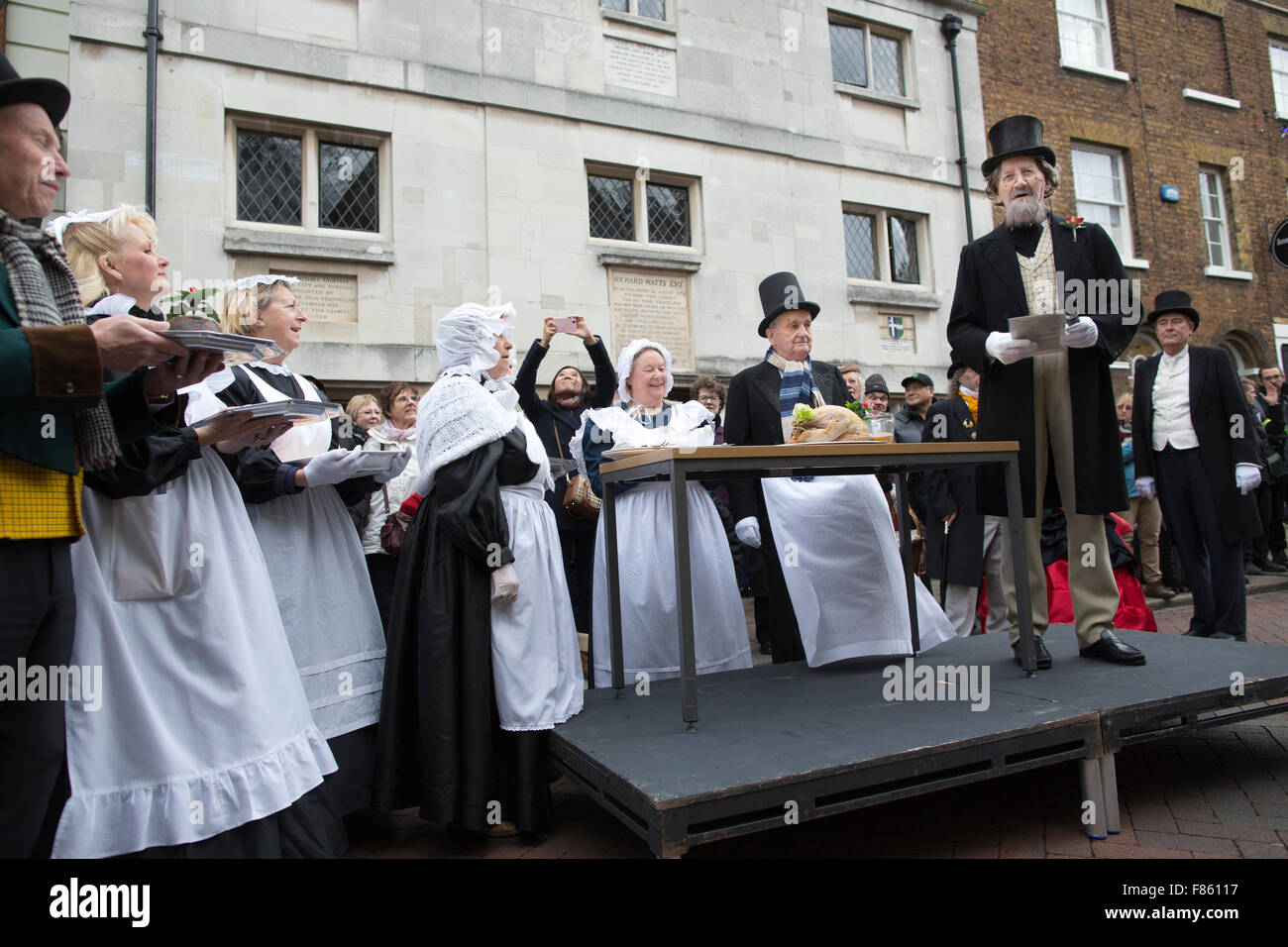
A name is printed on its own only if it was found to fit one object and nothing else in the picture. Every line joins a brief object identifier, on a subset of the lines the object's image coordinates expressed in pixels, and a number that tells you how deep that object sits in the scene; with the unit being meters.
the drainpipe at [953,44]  12.98
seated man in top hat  3.90
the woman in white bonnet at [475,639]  3.09
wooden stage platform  2.32
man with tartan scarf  1.79
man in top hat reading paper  3.62
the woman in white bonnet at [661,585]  4.16
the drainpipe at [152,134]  7.91
